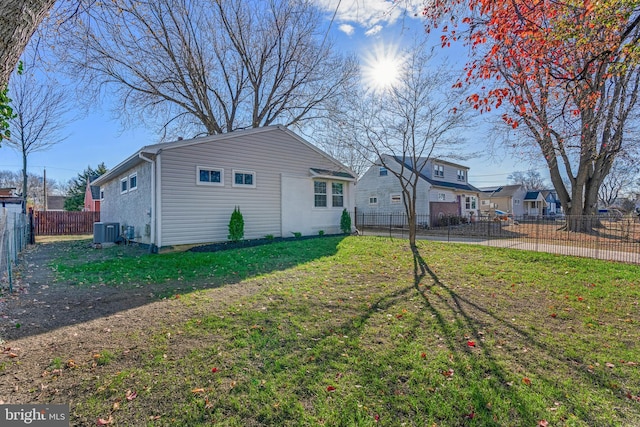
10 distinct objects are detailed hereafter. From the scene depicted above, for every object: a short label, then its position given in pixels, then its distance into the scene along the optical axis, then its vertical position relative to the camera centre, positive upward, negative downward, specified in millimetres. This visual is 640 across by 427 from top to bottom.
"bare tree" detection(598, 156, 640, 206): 36062 +3611
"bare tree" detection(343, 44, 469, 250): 9633 +3697
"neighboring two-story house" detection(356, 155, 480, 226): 21531 +1787
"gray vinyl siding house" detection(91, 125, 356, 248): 9758 +1076
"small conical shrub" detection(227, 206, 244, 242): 10727 -444
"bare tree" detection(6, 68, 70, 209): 16219 +5788
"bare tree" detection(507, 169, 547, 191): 59872 +7296
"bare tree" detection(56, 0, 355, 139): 14258 +8238
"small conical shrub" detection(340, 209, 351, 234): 14117 -410
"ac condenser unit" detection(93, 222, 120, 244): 11998 -712
